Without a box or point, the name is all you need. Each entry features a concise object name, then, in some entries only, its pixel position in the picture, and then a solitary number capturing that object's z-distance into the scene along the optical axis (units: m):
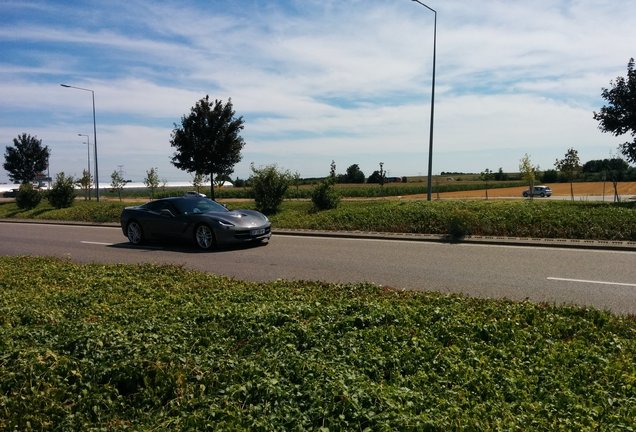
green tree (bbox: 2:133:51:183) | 52.75
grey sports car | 13.13
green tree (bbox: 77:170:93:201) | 46.37
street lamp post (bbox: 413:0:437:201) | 18.75
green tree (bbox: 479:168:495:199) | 49.25
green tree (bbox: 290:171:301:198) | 20.74
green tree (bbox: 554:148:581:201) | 29.32
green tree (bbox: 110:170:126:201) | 58.62
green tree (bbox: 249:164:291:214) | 20.58
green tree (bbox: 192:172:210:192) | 47.62
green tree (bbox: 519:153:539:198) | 35.09
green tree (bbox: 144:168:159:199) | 50.72
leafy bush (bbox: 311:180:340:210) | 19.53
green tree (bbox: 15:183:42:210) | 32.56
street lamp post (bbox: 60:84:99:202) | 32.28
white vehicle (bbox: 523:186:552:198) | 55.00
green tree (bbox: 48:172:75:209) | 30.66
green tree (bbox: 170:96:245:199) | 27.97
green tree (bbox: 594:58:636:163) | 17.72
